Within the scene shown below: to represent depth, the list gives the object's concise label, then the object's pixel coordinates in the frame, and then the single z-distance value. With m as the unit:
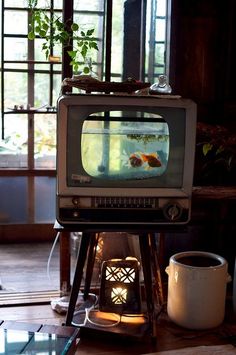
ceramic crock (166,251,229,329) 2.26
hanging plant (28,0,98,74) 2.54
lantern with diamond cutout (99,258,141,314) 2.27
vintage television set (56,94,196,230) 1.95
